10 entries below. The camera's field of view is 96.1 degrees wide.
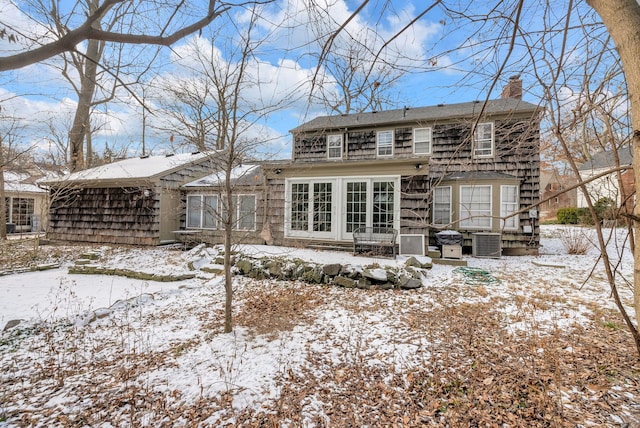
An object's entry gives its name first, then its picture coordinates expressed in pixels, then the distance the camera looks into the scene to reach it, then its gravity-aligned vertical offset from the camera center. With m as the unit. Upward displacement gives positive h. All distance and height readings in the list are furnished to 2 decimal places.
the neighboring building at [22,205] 15.91 +0.48
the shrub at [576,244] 9.59 -0.81
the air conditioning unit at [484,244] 9.38 -0.82
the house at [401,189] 8.66 +0.96
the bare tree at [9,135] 3.90 +1.19
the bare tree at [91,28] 1.89 +1.63
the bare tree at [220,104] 4.05 +1.65
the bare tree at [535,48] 2.00 +1.34
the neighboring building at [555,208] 14.67 +1.18
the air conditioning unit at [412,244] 8.39 -0.77
